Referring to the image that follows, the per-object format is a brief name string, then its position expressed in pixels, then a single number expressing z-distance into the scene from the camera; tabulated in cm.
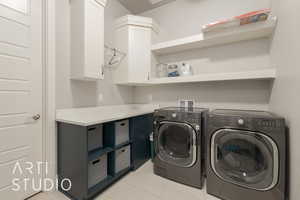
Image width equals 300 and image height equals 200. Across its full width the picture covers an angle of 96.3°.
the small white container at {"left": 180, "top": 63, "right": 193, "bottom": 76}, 216
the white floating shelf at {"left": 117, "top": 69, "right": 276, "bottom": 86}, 149
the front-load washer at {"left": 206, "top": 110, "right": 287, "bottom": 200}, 114
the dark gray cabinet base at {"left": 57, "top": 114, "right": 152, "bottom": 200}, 130
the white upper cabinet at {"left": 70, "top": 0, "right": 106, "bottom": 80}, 164
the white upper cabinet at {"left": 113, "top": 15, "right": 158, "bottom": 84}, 221
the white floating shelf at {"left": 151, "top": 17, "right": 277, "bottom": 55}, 155
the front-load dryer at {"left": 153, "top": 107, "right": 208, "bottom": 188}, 154
